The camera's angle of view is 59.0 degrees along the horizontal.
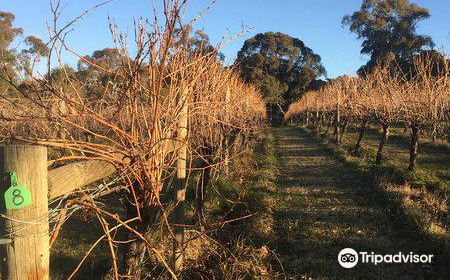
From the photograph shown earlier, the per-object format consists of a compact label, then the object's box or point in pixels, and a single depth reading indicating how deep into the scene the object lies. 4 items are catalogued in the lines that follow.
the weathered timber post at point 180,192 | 3.54
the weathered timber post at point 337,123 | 16.35
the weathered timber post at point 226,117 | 7.51
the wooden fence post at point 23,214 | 1.75
